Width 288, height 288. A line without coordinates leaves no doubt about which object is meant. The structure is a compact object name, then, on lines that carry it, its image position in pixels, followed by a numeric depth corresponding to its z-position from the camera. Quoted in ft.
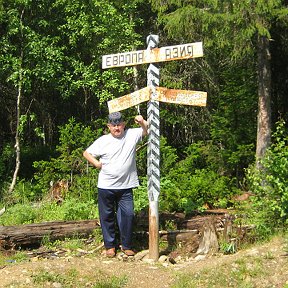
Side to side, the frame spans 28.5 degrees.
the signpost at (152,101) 23.08
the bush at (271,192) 23.32
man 23.62
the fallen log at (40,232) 24.73
